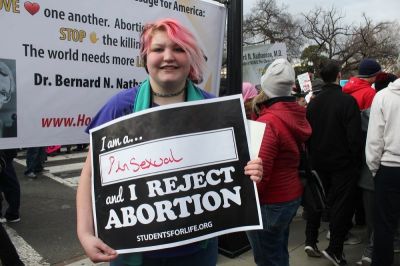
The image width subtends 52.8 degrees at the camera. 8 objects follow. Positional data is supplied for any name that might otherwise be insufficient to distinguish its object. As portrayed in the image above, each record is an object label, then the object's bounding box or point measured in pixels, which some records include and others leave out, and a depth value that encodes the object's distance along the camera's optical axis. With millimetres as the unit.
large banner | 2701
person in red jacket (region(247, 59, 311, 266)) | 2682
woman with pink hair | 1647
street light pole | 3943
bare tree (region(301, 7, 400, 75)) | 52256
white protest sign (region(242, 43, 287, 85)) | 6371
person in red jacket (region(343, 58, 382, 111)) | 4633
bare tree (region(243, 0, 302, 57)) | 50688
